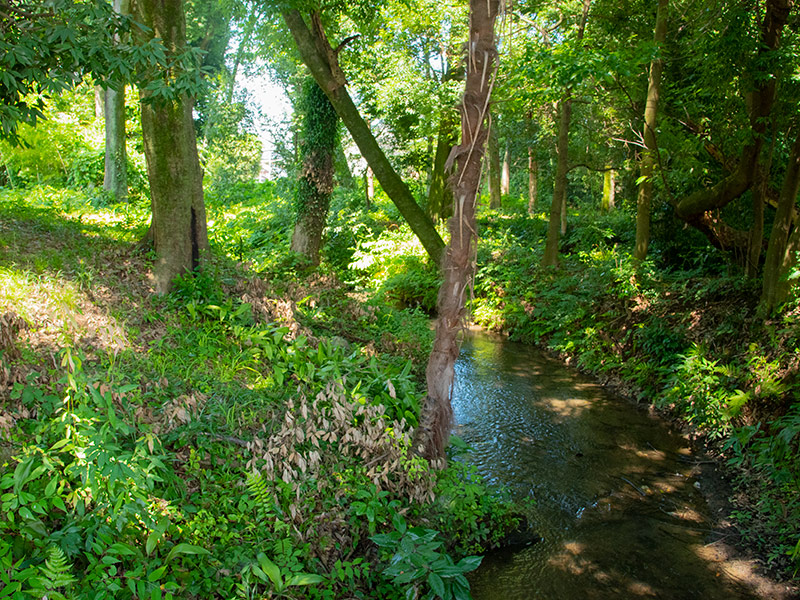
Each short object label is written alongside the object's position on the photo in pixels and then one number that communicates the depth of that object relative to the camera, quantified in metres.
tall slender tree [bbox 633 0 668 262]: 9.61
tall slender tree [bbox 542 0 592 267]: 13.12
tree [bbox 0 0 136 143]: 3.80
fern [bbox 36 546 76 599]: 2.67
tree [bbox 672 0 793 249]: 7.20
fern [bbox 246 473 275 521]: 3.64
